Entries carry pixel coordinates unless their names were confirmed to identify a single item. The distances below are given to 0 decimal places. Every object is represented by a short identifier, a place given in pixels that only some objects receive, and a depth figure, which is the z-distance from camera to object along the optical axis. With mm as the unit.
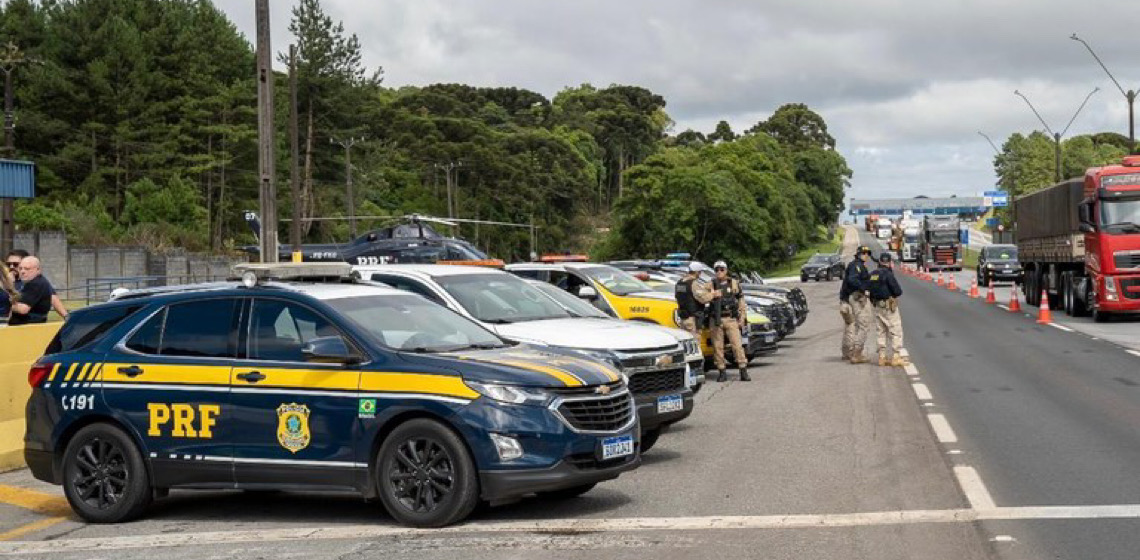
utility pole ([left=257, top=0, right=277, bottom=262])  23062
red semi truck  31281
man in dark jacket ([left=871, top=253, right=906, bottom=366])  21906
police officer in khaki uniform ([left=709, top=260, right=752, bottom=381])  19359
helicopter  31844
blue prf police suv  8617
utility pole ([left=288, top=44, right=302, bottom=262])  37688
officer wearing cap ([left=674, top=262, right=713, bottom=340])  18938
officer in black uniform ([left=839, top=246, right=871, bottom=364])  22562
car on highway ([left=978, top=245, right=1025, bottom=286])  59406
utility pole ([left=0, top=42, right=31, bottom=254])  41469
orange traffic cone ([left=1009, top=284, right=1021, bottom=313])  39828
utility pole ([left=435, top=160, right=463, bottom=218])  98562
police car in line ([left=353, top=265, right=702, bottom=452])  11898
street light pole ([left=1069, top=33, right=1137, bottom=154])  49475
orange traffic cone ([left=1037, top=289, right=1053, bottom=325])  33500
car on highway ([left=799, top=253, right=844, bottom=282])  76562
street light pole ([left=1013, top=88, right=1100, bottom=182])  56675
